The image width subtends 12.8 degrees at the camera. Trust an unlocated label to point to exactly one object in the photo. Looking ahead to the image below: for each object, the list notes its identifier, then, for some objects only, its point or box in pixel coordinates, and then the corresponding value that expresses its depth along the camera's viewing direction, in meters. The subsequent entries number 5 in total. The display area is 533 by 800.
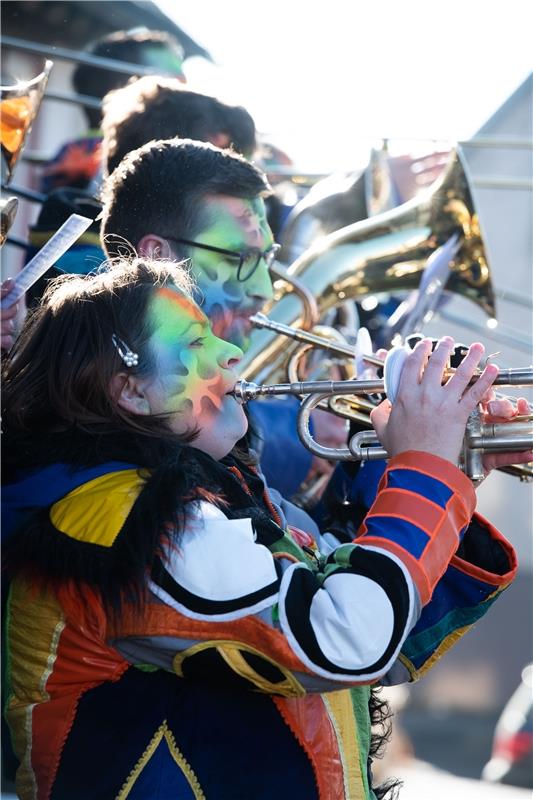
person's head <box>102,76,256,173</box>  6.07
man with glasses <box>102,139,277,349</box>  5.21
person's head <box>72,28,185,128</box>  10.02
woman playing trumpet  3.39
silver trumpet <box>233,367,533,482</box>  4.16
